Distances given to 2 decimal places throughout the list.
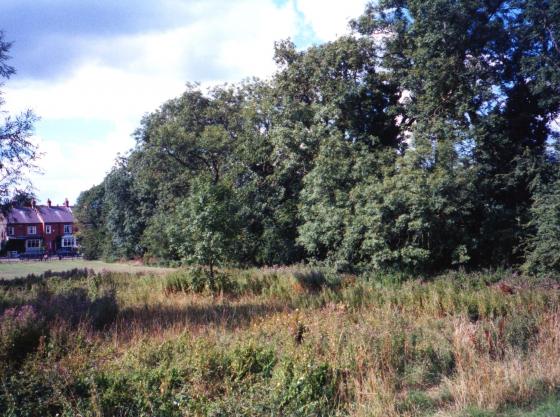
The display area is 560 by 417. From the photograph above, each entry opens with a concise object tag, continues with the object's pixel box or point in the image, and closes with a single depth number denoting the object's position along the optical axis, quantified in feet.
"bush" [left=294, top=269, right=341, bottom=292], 52.31
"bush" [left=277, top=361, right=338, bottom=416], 17.48
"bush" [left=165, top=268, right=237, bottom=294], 51.65
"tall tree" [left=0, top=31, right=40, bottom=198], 49.39
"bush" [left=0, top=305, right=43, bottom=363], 22.72
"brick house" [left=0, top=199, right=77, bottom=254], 246.06
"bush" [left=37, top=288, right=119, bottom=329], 31.73
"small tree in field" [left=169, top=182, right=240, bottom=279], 49.85
